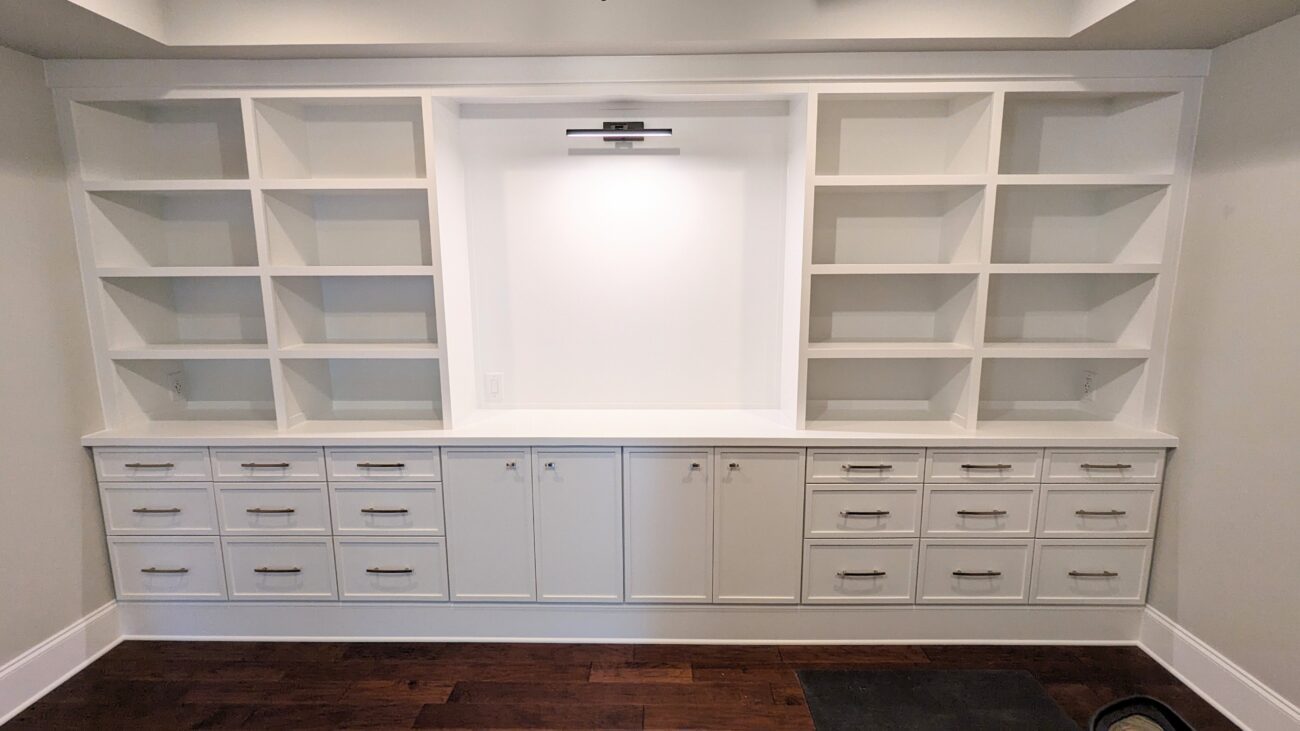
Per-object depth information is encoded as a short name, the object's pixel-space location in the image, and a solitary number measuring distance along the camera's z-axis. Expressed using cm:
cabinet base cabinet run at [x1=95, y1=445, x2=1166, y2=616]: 248
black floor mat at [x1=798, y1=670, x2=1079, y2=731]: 213
